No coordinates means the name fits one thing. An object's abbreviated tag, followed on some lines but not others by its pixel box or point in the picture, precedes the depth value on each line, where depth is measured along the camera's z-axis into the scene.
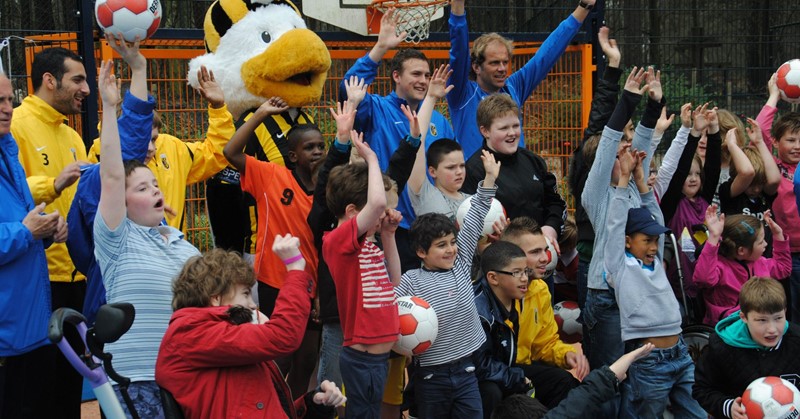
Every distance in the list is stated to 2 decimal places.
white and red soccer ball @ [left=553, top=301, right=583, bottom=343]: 12.53
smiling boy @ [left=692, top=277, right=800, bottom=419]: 10.32
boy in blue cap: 10.88
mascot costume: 12.21
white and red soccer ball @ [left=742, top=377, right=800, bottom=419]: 9.66
